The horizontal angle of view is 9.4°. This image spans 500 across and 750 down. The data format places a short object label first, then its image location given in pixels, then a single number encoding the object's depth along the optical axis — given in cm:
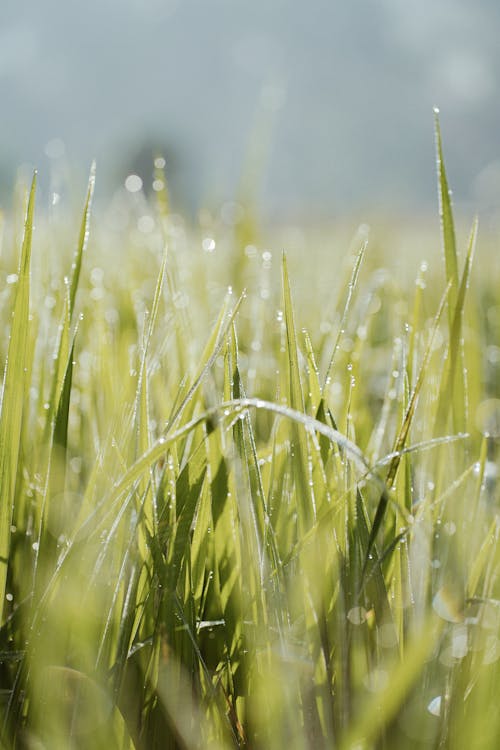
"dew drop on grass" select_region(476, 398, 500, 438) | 138
